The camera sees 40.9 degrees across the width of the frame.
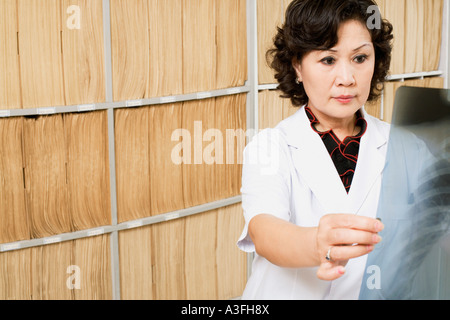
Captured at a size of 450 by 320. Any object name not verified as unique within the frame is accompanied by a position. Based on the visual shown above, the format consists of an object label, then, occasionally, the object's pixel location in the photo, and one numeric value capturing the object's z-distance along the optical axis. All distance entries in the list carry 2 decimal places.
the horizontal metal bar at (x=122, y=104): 2.11
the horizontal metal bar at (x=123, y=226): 2.17
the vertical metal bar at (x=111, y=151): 2.24
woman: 1.13
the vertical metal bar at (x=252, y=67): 2.64
